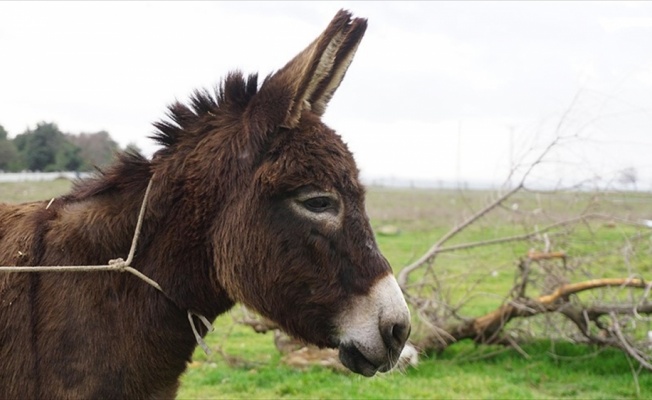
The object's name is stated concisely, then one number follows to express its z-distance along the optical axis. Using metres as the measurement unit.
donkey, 2.71
